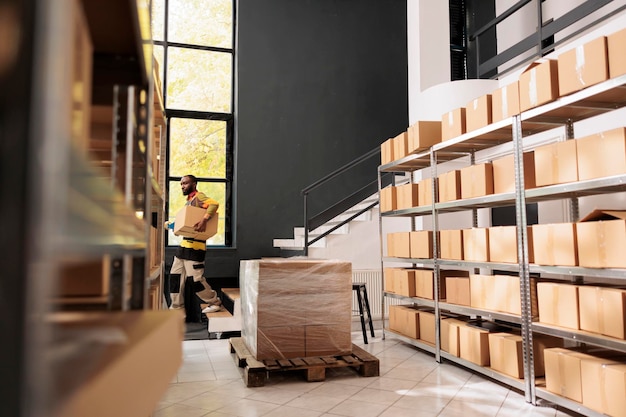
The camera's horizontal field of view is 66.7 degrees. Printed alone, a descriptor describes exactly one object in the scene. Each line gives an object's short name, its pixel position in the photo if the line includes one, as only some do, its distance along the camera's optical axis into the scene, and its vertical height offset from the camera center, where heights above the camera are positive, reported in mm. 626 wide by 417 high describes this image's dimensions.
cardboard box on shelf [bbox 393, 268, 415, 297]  5602 -474
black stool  5832 -776
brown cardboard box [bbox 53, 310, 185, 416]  448 -143
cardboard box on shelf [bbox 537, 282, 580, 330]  3381 -467
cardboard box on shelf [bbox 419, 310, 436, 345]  5176 -941
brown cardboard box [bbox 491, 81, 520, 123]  3980 +1209
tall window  8070 +2595
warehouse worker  6305 -207
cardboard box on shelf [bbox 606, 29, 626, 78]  3033 +1217
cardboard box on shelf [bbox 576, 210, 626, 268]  2998 +3
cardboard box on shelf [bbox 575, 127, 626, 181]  3047 +578
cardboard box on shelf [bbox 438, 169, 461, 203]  4797 +573
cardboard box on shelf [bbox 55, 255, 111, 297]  1039 -79
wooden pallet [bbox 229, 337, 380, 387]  4160 -1101
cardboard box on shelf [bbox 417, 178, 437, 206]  5305 +563
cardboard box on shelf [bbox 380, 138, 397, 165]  6184 +1182
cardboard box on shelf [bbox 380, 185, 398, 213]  6082 +557
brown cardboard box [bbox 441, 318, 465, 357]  4668 -964
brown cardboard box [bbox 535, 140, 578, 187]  3438 +582
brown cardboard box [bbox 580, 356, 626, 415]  3008 -911
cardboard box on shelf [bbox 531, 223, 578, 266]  3383 -24
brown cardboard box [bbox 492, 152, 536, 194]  3896 +582
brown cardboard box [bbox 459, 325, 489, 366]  4273 -952
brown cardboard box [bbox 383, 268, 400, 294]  5980 -480
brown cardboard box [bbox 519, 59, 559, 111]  3588 +1218
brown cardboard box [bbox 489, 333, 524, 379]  3844 -942
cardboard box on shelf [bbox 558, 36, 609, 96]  3174 +1217
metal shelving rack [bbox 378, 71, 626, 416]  3217 +370
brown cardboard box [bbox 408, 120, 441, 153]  5395 +1226
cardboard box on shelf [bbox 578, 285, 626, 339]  3014 -460
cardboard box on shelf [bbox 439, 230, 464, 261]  4746 -25
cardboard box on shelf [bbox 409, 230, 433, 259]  5262 -25
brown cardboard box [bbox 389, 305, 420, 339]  5496 -947
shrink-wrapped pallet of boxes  4336 -601
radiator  7379 -701
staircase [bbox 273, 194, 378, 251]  7301 +222
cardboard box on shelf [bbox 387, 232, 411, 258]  5727 -37
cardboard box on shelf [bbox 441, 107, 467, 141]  4836 +1226
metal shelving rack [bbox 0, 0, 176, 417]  299 +10
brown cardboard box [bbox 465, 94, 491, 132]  4410 +1223
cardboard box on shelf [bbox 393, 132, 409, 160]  5770 +1193
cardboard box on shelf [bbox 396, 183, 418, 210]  5660 +561
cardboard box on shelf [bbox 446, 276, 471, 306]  4668 -497
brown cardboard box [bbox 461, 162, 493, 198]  4355 +577
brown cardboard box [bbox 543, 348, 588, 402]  3254 -929
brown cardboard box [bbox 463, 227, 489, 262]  4336 -25
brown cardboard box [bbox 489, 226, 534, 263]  3876 -24
